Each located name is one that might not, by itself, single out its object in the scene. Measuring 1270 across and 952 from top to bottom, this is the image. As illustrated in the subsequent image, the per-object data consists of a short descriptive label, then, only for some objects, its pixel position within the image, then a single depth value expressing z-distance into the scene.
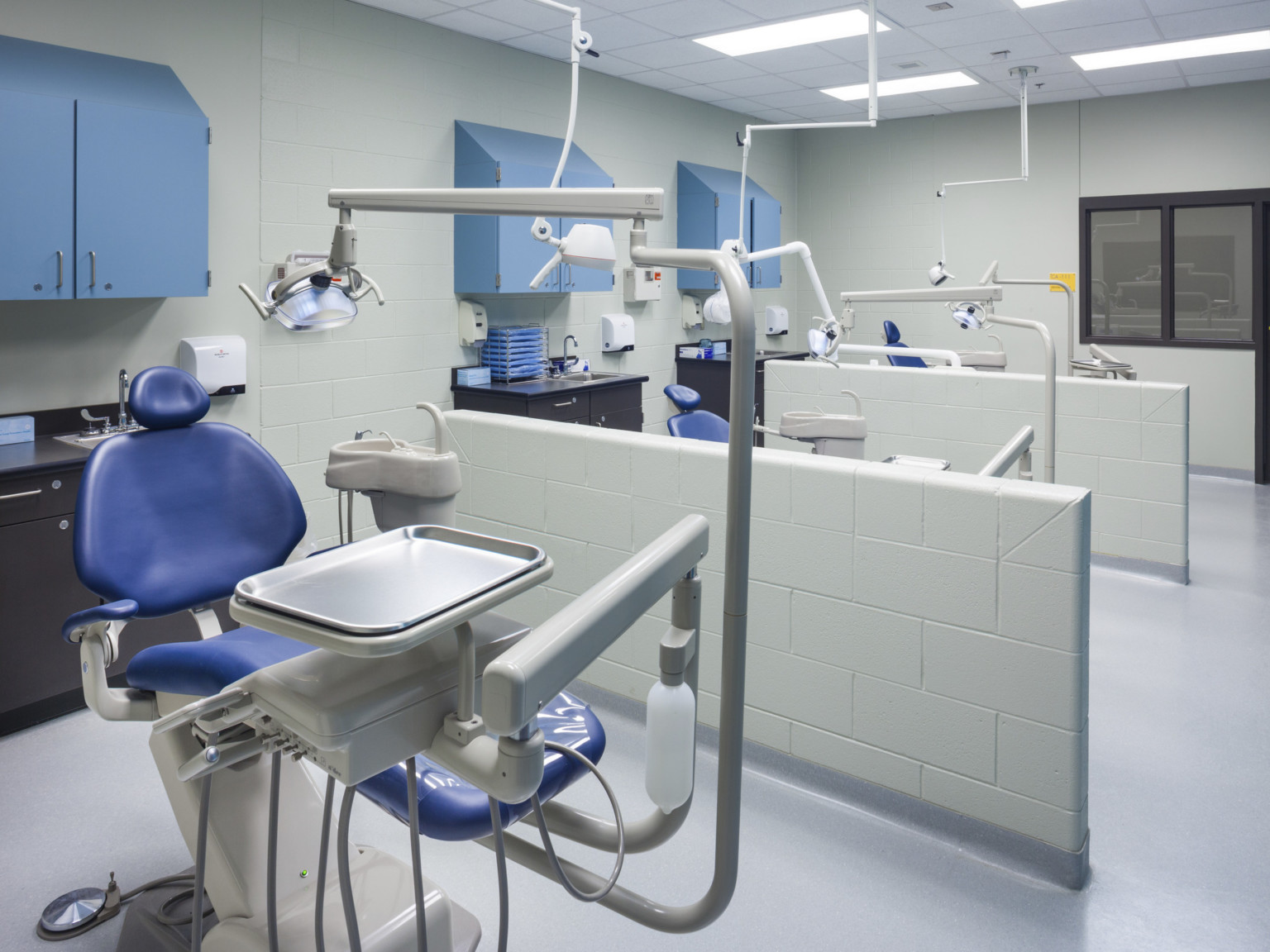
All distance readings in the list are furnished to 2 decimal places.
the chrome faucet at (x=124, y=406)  3.63
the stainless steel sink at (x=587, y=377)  5.71
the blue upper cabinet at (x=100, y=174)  3.12
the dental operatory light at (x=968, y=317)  4.45
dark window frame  6.70
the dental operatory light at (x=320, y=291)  1.50
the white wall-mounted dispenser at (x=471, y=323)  5.24
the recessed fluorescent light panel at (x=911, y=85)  6.45
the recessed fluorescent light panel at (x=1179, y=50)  5.54
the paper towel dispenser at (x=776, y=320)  7.98
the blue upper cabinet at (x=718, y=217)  6.76
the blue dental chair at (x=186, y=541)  1.61
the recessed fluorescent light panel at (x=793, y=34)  5.02
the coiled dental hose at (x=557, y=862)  1.18
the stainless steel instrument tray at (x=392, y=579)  1.06
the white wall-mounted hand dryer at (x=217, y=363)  3.88
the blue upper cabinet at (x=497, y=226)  4.98
